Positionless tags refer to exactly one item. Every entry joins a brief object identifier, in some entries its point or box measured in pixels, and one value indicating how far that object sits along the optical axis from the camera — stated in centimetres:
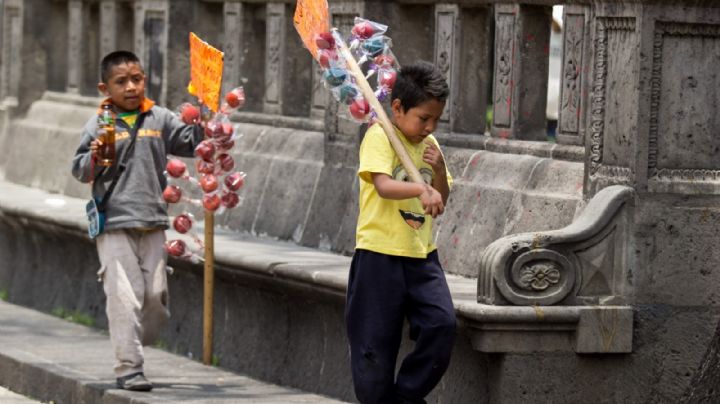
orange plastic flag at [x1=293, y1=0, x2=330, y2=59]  1531
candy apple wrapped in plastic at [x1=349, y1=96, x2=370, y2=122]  1491
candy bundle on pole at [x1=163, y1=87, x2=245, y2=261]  1851
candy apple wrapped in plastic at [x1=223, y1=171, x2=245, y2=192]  1882
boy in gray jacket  1807
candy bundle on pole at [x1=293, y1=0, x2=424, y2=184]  1491
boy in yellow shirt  1473
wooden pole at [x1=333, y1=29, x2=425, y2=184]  1461
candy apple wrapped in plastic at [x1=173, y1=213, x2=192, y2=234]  1874
